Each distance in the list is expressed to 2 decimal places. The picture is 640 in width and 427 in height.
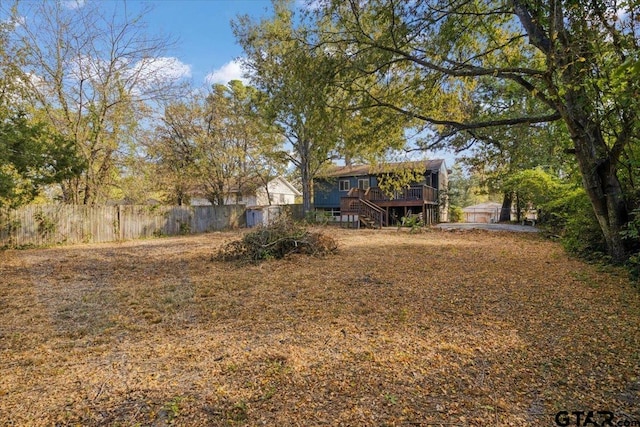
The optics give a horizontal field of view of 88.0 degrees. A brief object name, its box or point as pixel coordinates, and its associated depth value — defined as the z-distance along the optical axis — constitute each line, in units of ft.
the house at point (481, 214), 104.68
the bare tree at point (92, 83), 38.27
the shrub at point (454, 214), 91.70
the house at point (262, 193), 76.13
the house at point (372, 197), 64.54
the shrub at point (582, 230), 23.18
